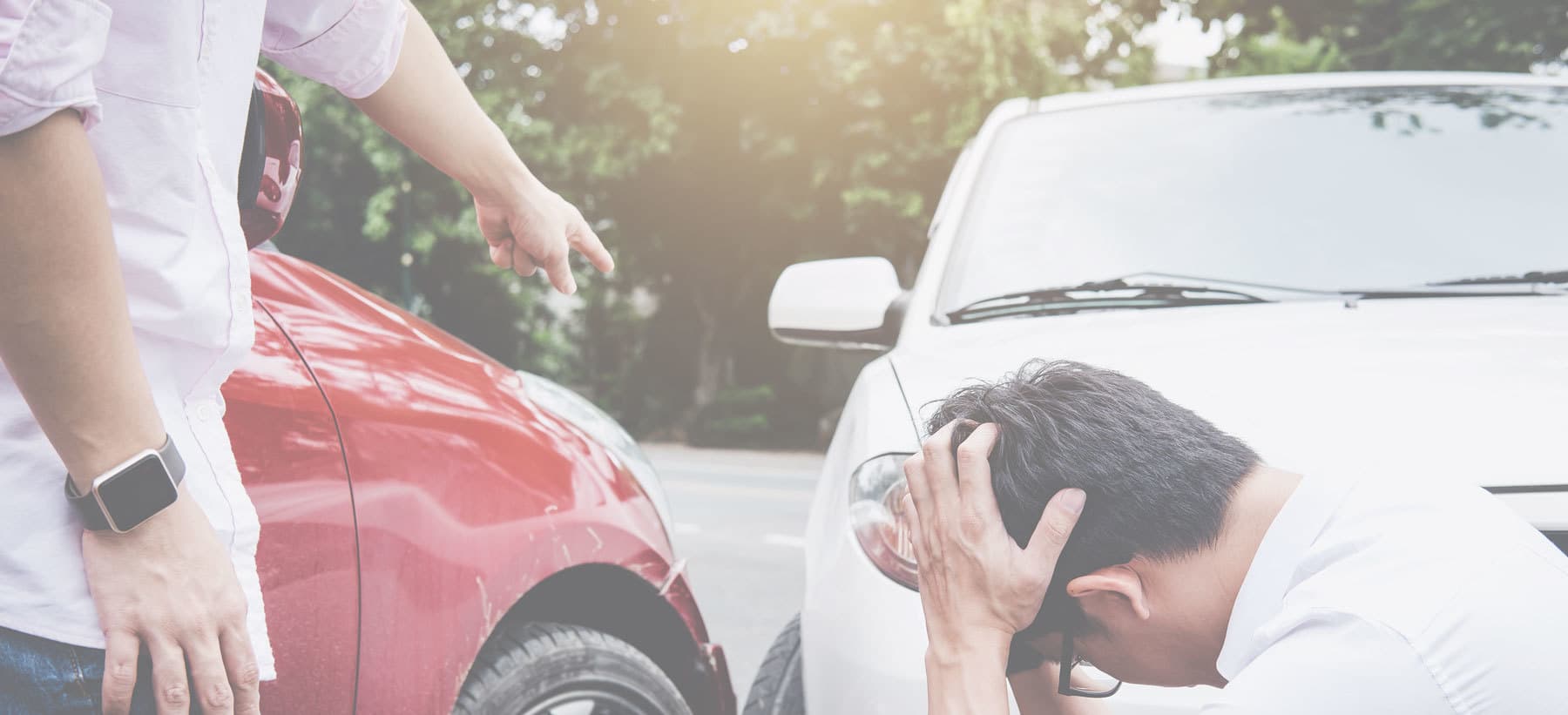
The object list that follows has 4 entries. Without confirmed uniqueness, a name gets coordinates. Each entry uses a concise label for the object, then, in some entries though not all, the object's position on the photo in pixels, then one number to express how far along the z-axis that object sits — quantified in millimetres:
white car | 1728
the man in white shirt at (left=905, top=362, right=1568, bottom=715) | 1064
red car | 1830
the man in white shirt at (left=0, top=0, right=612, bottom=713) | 964
